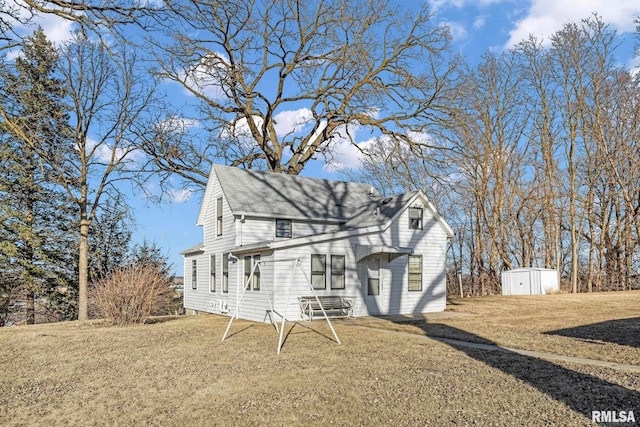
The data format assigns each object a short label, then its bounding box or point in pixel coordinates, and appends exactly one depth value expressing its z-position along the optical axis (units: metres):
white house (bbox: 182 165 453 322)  16.80
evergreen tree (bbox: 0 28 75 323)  24.05
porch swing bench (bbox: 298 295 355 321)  16.61
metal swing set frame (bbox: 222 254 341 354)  10.20
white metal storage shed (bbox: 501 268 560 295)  27.95
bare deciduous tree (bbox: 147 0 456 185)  24.50
